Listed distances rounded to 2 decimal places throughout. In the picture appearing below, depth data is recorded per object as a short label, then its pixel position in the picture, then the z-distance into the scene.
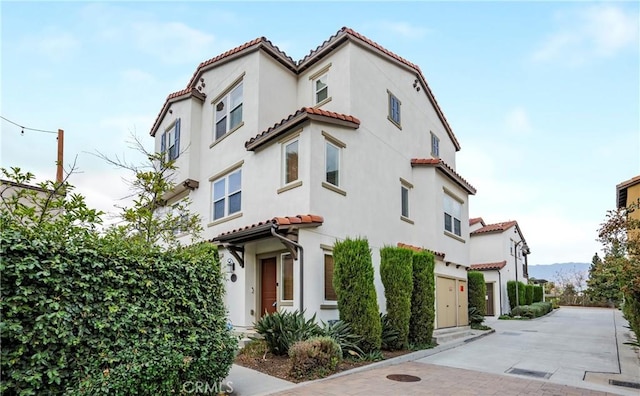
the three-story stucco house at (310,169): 10.79
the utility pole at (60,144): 13.57
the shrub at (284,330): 8.79
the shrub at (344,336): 9.16
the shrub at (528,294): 28.73
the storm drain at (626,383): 7.79
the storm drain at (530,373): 8.55
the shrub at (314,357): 7.68
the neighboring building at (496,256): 25.88
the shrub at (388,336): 10.44
